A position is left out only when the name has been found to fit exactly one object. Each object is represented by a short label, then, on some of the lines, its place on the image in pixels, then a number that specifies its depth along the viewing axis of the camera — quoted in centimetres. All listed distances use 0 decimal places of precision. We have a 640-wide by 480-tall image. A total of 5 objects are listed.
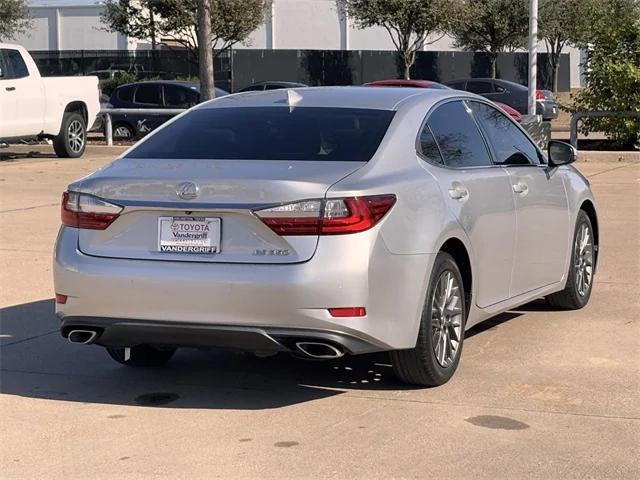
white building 6084
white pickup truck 1997
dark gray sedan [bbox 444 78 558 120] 3309
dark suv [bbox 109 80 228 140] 2977
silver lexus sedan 576
